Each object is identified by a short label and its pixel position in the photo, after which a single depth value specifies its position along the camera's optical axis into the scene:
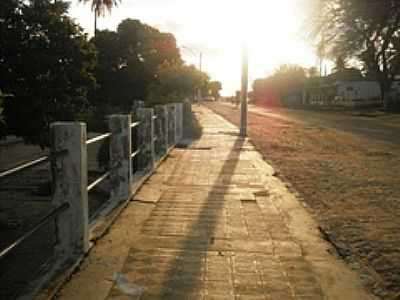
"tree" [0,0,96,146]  9.97
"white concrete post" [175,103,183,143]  17.67
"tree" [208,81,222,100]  141.50
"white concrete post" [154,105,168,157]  12.79
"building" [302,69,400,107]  78.12
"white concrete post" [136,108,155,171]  10.10
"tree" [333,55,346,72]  47.33
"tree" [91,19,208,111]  34.84
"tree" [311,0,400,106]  41.06
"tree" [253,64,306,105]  106.31
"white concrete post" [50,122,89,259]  4.87
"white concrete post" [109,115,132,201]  7.32
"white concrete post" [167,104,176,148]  15.32
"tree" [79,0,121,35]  36.59
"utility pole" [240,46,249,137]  21.56
